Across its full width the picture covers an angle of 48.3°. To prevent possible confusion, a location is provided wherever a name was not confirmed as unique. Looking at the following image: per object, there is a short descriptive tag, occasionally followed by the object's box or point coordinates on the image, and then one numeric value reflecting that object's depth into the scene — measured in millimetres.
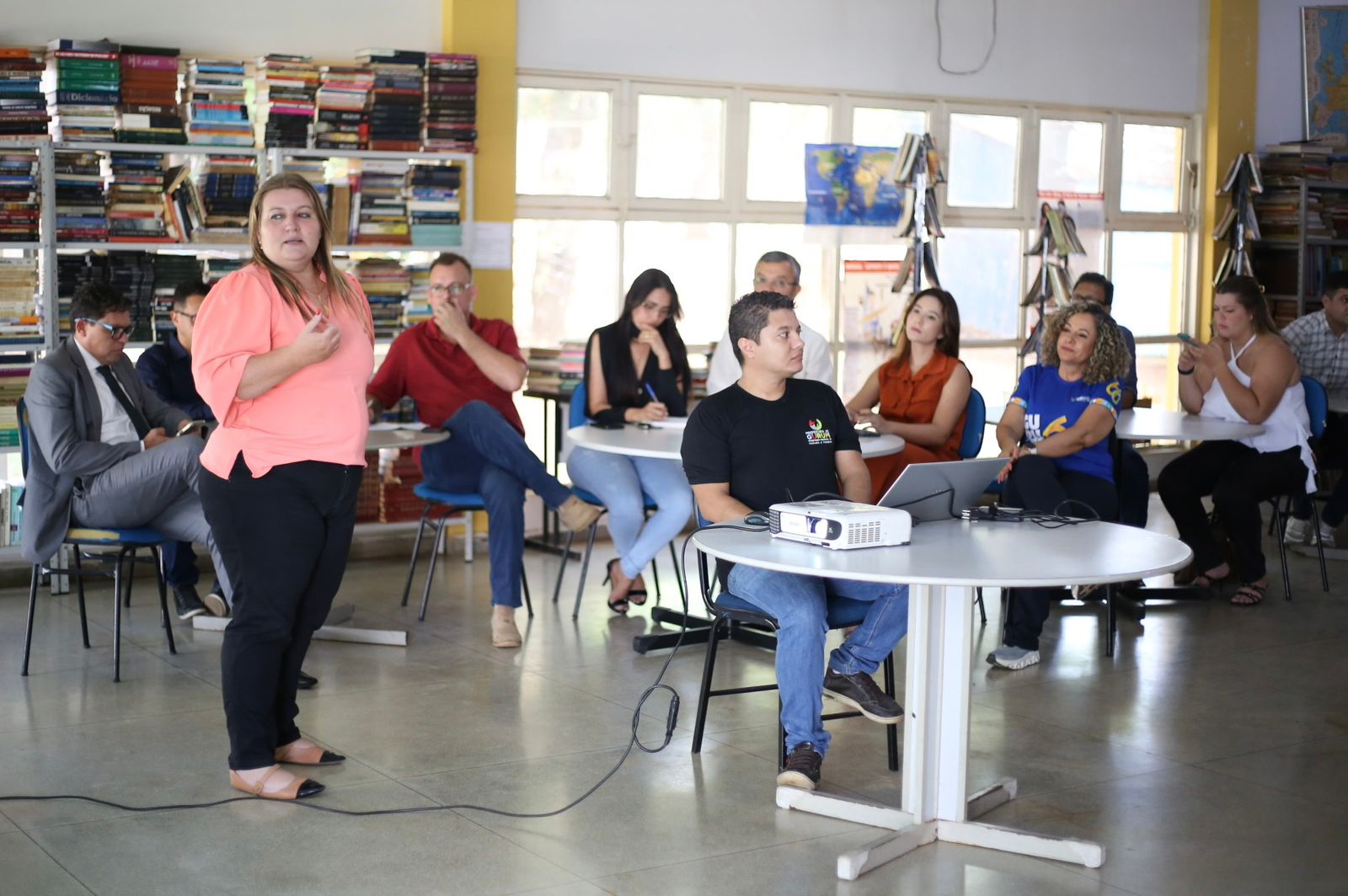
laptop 3473
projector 3193
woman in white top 6113
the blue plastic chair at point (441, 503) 5523
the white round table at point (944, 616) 3070
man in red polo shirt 5328
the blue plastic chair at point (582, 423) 5676
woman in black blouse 5531
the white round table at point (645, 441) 4848
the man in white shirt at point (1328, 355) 7328
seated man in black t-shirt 3678
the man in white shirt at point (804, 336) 5566
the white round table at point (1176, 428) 5715
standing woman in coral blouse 3396
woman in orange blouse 5504
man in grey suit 4840
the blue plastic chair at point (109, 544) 4789
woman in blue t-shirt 5371
